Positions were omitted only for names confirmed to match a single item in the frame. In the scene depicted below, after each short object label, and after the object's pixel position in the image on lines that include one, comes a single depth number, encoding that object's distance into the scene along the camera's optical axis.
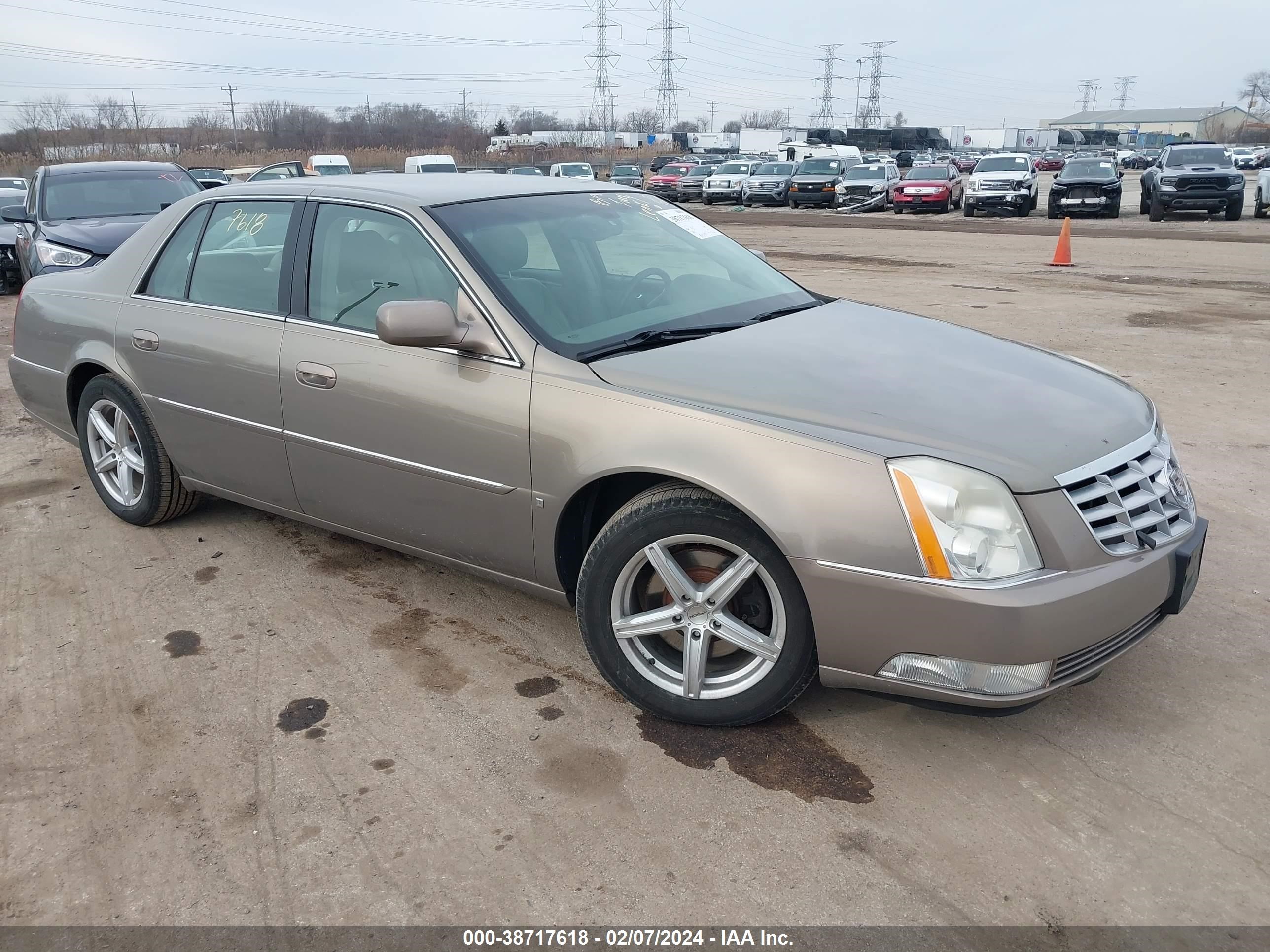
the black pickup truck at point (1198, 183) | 22.42
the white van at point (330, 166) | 30.27
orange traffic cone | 15.28
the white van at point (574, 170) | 32.25
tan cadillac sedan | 2.61
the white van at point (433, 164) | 28.17
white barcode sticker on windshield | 4.32
